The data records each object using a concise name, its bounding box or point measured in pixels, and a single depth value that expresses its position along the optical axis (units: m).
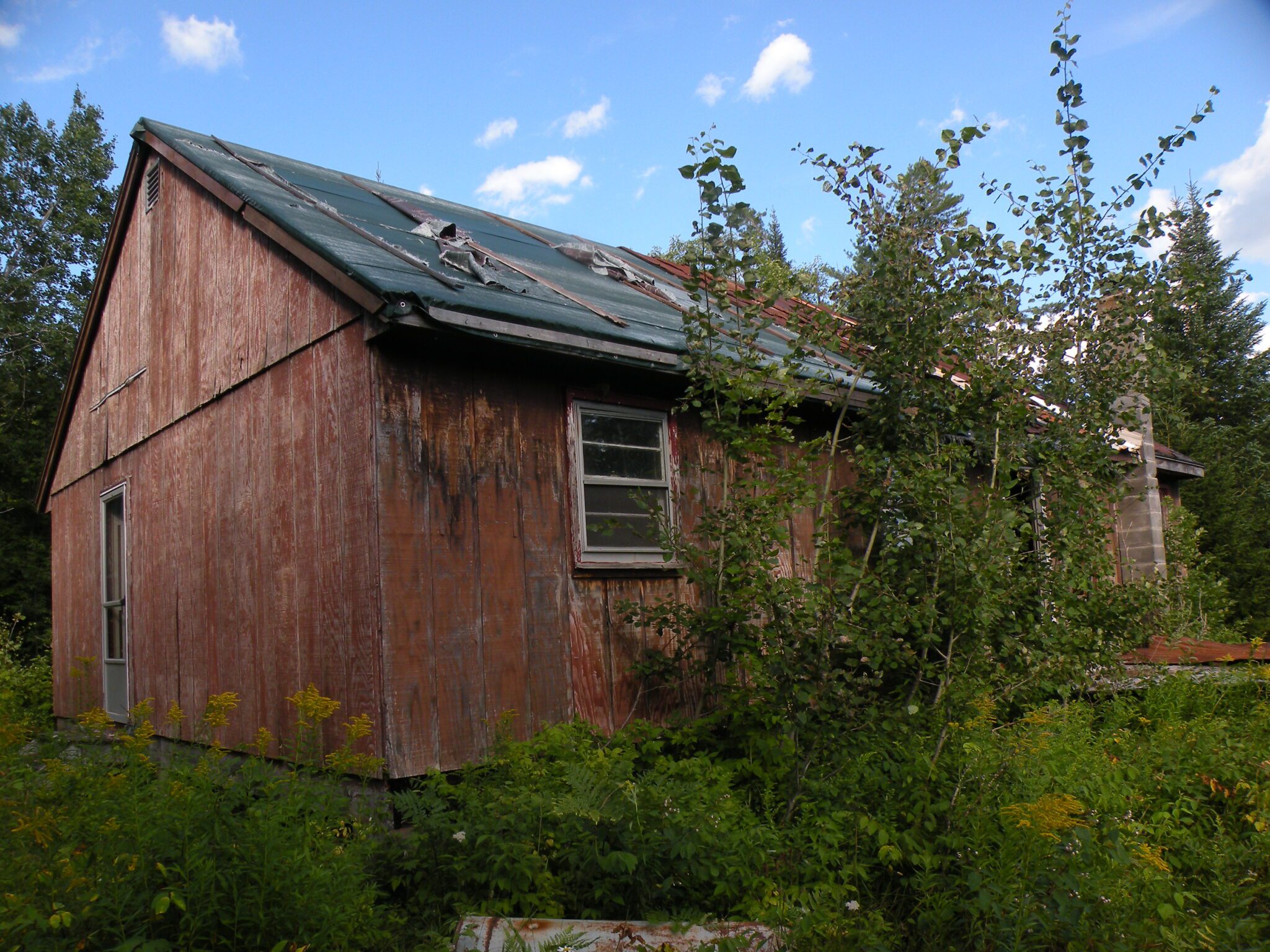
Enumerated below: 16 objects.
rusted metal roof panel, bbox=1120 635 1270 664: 8.23
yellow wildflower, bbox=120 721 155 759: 3.73
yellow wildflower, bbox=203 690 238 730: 3.73
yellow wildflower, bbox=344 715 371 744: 3.97
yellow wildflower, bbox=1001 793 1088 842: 3.85
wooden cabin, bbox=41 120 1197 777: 5.61
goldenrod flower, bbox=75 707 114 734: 3.68
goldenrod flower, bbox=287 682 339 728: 3.69
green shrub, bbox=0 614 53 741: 11.94
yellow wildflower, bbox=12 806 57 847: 3.14
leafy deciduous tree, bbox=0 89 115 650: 19.53
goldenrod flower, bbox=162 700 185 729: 3.89
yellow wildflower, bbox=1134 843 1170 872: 4.04
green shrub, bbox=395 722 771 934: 4.02
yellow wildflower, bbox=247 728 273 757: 3.85
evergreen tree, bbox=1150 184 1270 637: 6.86
